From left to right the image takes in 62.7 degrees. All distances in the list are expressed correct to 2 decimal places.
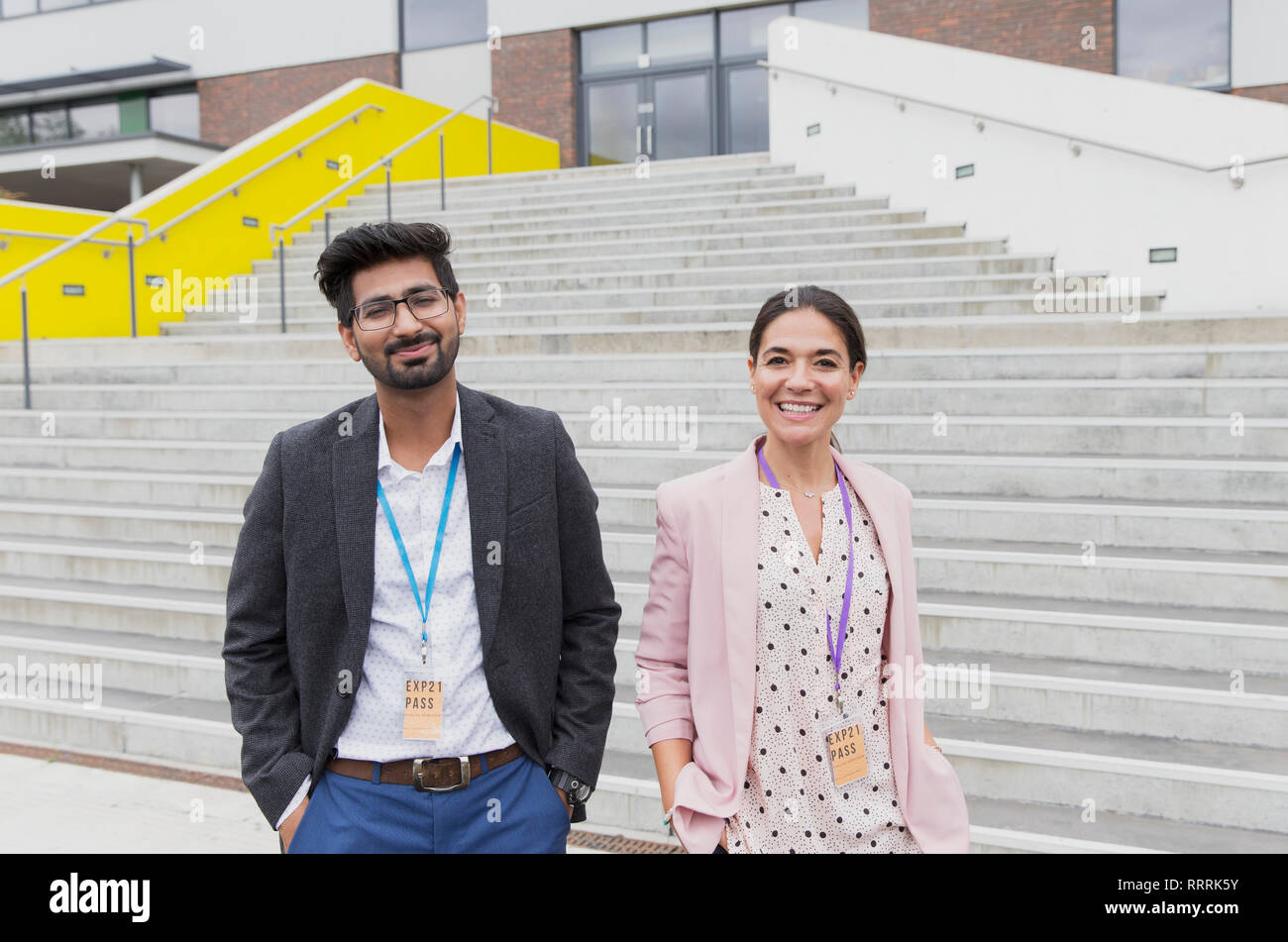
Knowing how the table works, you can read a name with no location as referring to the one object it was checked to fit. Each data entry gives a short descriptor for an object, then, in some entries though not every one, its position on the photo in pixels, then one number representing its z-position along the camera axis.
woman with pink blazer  2.03
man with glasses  2.05
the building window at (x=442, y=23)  18.33
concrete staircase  3.89
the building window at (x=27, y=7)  20.91
